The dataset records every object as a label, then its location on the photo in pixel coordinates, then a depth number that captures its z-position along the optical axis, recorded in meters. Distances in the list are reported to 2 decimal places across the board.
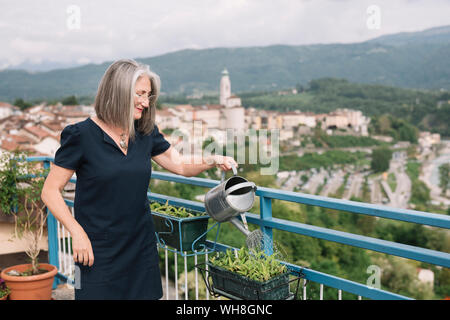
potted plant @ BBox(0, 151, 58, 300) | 2.60
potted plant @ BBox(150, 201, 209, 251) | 1.85
